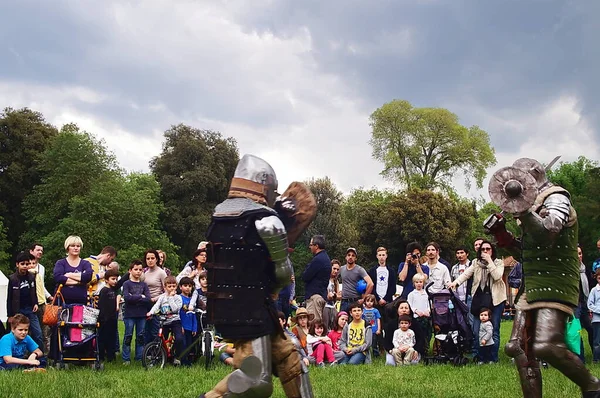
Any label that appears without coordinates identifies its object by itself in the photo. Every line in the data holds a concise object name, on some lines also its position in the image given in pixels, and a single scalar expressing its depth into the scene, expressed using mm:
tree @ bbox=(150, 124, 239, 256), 44750
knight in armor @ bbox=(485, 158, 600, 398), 5148
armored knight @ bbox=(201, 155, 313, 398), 4637
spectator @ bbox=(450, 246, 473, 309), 11435
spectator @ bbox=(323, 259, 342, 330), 11906
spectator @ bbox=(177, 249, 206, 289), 11114
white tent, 17797
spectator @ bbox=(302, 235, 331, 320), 11055
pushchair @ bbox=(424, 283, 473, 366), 10523
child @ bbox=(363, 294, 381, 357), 11414
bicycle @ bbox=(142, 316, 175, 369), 9953
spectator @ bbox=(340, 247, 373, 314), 12062
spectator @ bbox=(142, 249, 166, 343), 10883
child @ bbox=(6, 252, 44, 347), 9984
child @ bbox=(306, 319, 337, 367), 10539
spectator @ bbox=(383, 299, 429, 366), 10652
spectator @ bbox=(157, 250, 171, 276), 12047
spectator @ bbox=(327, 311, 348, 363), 11248
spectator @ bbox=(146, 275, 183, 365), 10383
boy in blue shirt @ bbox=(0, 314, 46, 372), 8875
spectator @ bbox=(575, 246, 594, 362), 10578
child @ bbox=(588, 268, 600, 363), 10516
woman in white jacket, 10734
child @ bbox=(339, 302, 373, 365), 10625
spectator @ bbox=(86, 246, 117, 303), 10562
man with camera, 11852
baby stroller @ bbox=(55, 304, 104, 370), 9711
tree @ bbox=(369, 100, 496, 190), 53219
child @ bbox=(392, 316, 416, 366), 10525
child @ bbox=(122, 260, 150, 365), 10609
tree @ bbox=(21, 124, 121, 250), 38594
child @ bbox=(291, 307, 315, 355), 10828
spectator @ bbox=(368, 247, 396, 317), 12266
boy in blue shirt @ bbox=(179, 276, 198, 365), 10625
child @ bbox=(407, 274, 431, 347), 11195
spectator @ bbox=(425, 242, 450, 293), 11094
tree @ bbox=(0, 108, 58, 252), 39469
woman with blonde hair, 9867
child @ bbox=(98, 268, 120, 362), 10523
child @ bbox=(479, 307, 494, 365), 10492
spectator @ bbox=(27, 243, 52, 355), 10398
